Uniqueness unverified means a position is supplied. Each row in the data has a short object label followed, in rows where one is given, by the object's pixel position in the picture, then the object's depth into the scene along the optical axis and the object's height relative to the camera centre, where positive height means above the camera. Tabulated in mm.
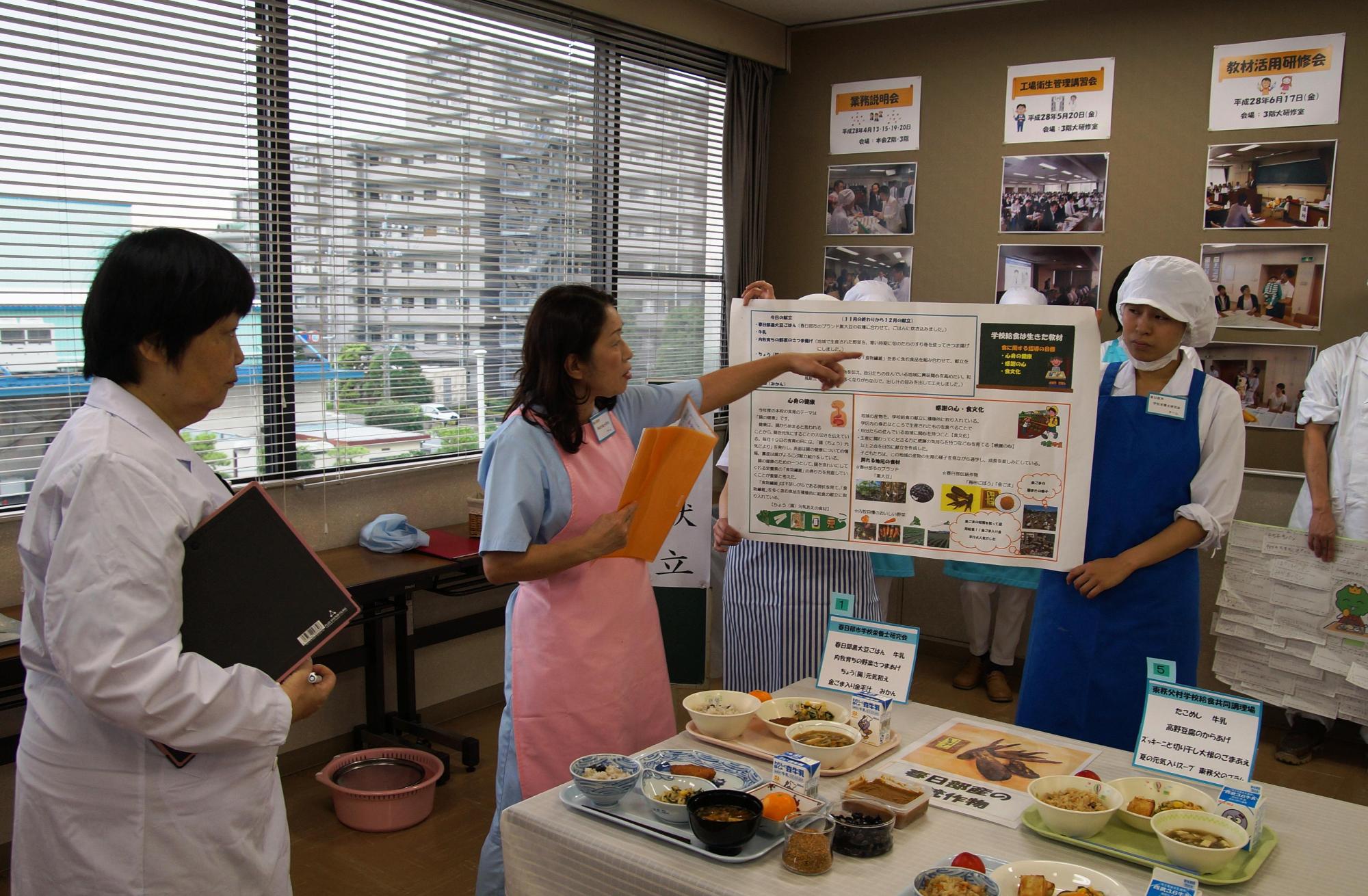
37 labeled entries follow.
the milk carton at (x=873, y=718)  1934 -712
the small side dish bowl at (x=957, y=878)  1361 -715
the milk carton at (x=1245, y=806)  1553 -698
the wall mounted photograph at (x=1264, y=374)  4254 -124
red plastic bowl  3209 -1505
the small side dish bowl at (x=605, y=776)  1650 -728
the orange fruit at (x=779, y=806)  1598 -730
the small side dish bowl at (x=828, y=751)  1794 -722
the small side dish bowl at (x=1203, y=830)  1449 -705
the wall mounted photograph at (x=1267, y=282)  4203 +251
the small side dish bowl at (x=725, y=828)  1495 -715
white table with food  1462 -752
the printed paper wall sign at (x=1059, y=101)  4605 +1055
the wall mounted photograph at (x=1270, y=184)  4152 +645
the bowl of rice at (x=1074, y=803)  1552 -706
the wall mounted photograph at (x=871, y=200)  5168 +659
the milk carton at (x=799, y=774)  1663 -703
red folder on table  3607 -803
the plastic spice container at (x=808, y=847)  1467 -724
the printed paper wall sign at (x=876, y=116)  5113 +1071
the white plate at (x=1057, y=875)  1407 -728
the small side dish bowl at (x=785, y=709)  1978 -731
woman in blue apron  2285 -368
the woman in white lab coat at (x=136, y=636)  1276 -404
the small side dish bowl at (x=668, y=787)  1595 -738
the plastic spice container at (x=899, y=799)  1614 -733
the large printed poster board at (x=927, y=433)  2283 -228
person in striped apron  2609 -674
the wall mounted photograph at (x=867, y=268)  5203 +320
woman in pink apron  2084 -471
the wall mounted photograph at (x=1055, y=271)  4695 +302
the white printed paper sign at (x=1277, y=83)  4102 +1044
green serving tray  1476 -743
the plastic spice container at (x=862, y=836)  1517 -729
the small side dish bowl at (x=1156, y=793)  1634 -720
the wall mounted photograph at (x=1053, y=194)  4656 +645
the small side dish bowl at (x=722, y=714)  1944 -733
